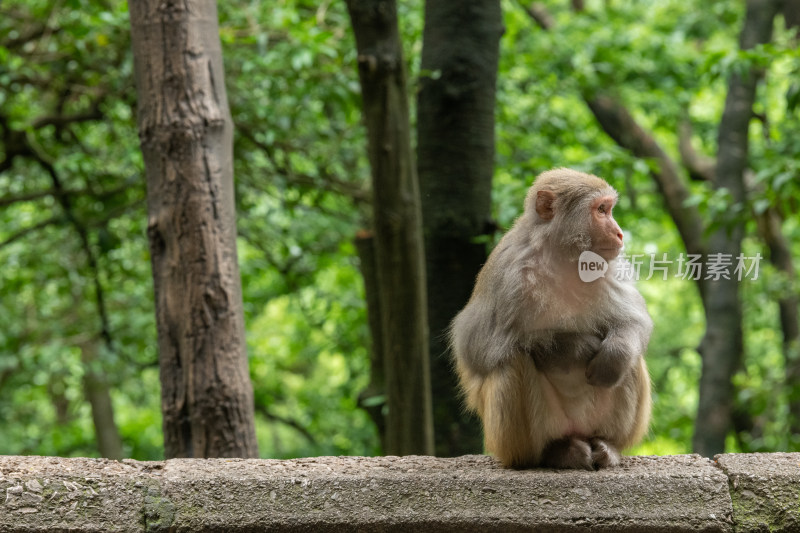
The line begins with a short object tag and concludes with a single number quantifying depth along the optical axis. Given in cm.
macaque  662
